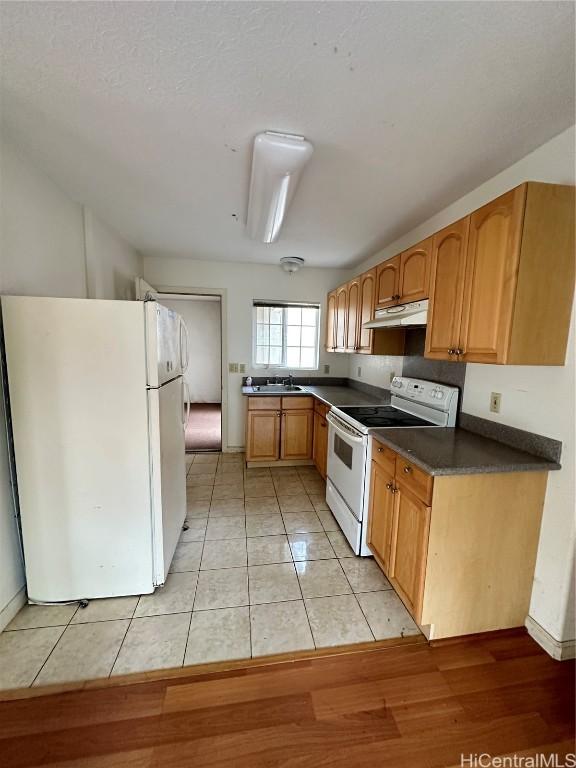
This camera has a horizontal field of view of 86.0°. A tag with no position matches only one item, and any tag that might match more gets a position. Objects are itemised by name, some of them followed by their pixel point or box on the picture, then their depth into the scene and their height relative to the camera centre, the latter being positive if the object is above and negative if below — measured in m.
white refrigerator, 1.54 -0.53
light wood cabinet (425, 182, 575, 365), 1.31 +0.33
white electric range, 2.05 -0.61
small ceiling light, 3.47 +0.93
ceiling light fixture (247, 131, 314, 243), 1.48 +0.91
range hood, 1.95 +0.22
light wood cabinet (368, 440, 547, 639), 1.41 -0.95
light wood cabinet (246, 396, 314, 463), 3.51 -0.96
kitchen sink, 3.70 -0.54
